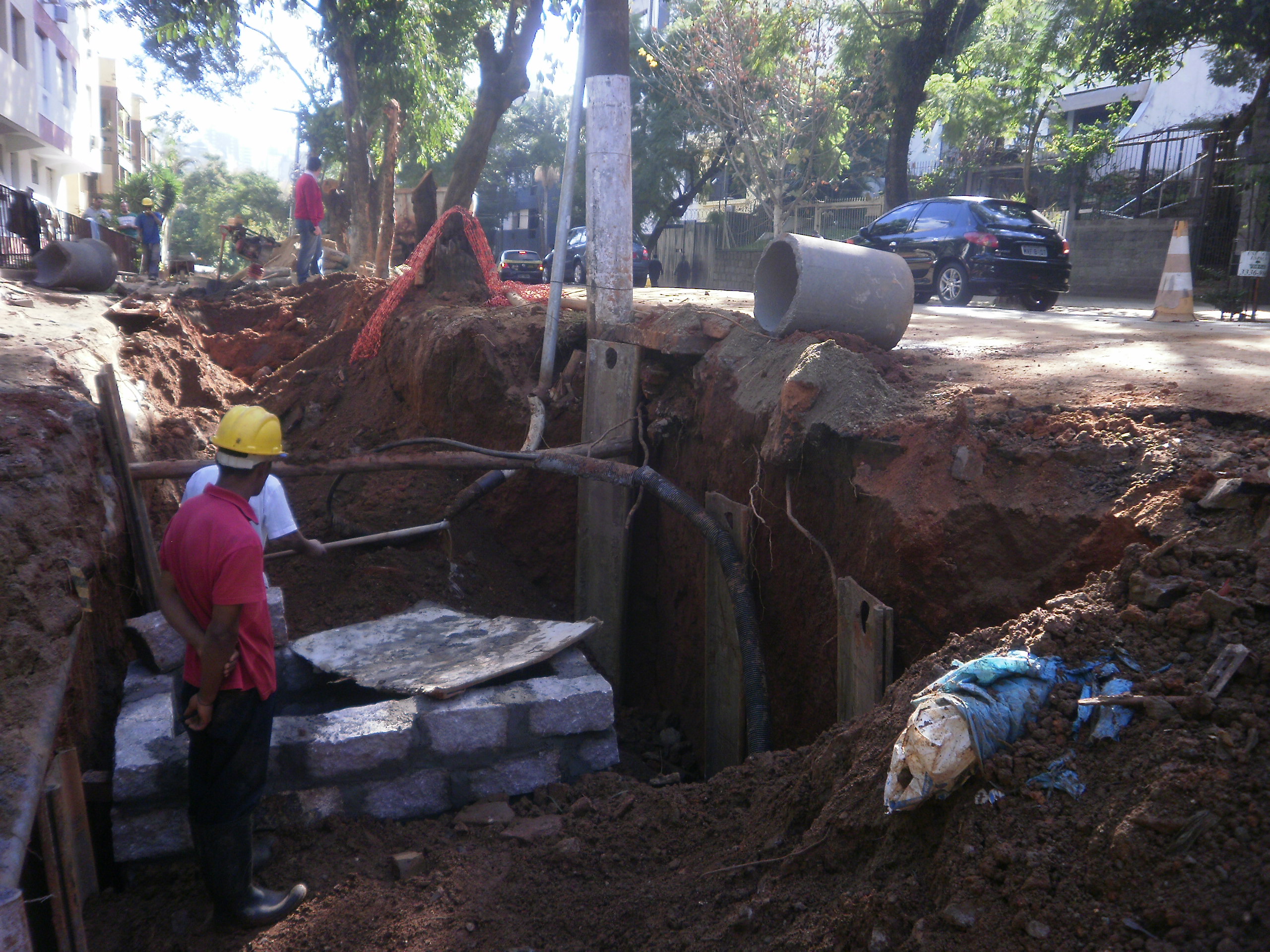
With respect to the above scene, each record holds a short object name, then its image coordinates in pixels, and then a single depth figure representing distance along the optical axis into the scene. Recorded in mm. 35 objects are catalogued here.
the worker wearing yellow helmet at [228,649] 2984
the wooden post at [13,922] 2043
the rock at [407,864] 3309
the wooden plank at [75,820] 2771
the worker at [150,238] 18797
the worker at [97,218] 15906
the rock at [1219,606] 2250
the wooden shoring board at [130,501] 4641
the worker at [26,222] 13953
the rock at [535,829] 3537
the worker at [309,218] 13445
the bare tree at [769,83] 20609
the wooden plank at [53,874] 2609
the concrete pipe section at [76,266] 9875
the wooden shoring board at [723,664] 4848
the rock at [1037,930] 1809
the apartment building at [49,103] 20562
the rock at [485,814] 3684
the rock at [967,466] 3797
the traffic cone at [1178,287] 8570
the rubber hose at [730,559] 4488
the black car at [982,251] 11656
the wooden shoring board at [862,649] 3531
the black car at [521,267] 24297
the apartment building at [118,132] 39906
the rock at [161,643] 3889
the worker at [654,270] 22750
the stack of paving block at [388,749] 3367
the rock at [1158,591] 2418
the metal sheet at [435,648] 4004
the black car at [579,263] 21469
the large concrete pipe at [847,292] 5148
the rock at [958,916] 1918
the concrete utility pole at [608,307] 6402
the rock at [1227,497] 2881
